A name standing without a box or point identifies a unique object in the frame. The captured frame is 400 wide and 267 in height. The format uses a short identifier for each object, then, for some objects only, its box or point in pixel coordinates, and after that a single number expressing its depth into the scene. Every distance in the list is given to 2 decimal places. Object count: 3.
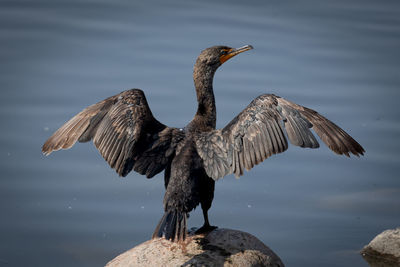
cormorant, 13.28
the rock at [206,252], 12.73
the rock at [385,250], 14.85
